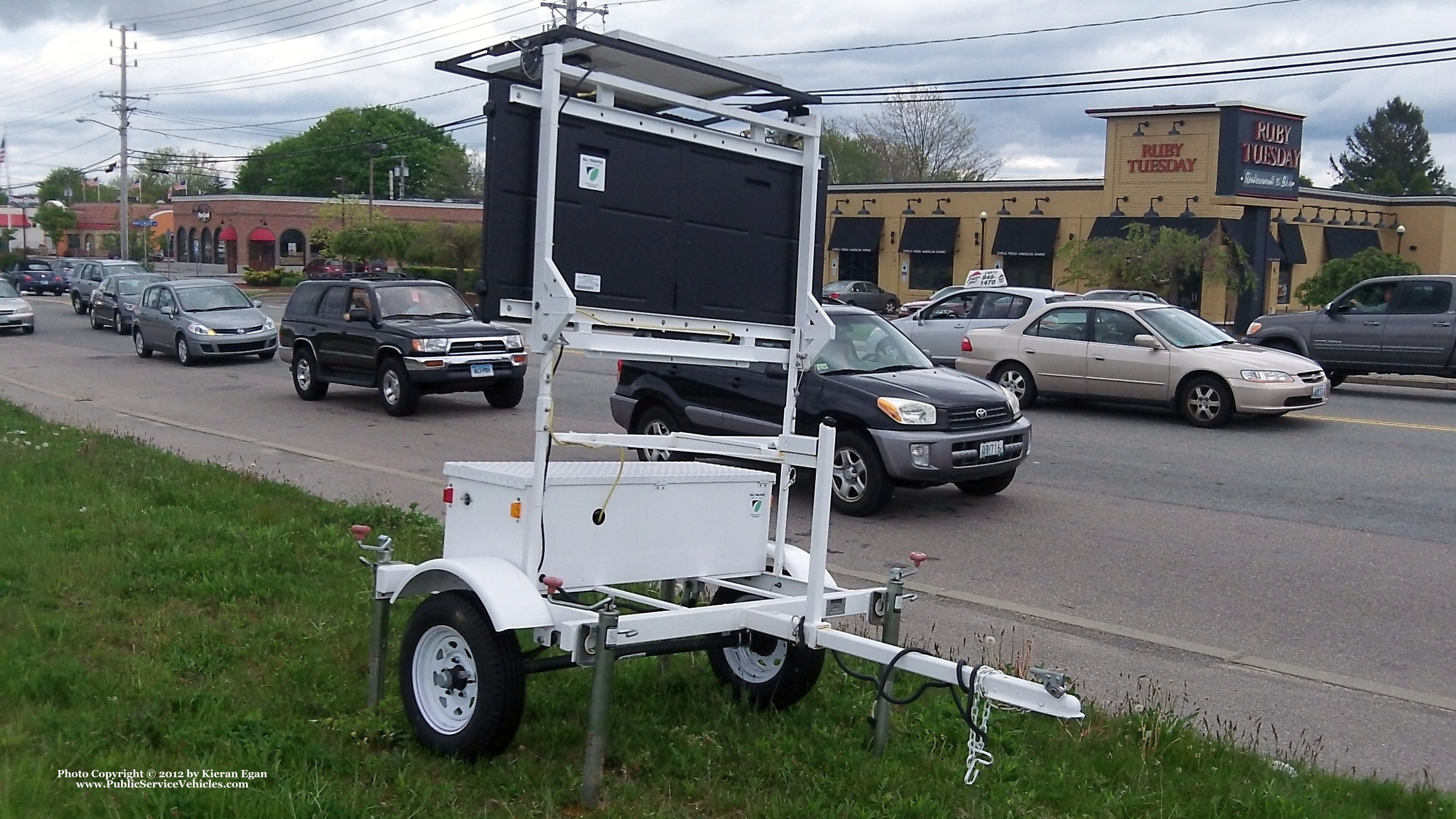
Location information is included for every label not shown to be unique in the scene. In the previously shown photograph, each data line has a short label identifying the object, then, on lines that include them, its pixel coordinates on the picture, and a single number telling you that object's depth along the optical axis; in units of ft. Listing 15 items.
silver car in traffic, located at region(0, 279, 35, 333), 111.34
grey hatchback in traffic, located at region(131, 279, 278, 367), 78.89
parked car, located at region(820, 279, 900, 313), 152.97
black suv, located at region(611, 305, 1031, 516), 33.14
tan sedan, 50.24
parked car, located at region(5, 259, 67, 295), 198.39
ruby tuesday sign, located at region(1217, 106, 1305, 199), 143.33
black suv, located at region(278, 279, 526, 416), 54.39
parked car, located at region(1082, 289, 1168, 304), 89.51
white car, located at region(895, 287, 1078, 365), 63.26
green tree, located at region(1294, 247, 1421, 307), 111.96
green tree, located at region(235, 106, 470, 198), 335.88
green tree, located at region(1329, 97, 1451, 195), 283.79
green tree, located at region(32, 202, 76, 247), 328.90
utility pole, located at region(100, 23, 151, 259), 210.38
